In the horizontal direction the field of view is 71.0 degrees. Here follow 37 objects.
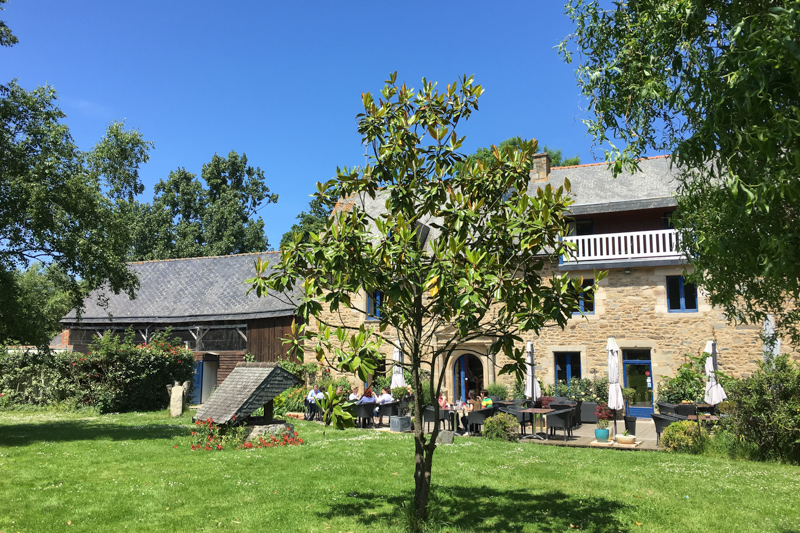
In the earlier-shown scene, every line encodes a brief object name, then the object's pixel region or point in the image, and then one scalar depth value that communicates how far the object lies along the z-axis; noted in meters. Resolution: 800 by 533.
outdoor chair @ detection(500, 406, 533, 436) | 13.62
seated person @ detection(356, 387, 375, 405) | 16.34
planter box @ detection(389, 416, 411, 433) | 15.14
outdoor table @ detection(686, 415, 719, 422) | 12.32
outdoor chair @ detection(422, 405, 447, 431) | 14.51
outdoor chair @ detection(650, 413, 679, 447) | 12.49
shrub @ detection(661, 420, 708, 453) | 11.23
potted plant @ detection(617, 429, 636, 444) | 12.41
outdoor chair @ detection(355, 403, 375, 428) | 15.78
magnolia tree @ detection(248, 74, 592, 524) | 5.36
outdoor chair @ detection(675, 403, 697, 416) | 14.51
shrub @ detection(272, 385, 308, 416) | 19.72
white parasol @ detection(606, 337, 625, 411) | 13.37
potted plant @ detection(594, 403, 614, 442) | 12.79
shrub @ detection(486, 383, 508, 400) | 19.14
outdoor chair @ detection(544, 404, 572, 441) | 13.34
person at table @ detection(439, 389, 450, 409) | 16.19
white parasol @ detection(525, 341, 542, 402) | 14.76
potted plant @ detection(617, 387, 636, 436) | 18.22
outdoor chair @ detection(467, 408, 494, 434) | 13.98
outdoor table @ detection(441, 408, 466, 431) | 14.44
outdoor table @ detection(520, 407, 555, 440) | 13.29
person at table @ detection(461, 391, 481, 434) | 14.40
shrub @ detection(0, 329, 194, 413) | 19.44
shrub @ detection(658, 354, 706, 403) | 16.44
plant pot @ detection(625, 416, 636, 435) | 13.05
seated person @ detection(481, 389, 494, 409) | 14.98
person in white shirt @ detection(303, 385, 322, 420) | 17.67
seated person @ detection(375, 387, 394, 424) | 16.83
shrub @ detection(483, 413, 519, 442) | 12.93
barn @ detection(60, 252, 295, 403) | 24.34
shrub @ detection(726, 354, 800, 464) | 9.96
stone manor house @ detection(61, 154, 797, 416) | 18.27
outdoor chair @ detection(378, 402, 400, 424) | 16.29
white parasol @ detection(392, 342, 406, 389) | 17.58
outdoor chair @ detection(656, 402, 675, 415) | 15.74
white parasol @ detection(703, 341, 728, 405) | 12.84
